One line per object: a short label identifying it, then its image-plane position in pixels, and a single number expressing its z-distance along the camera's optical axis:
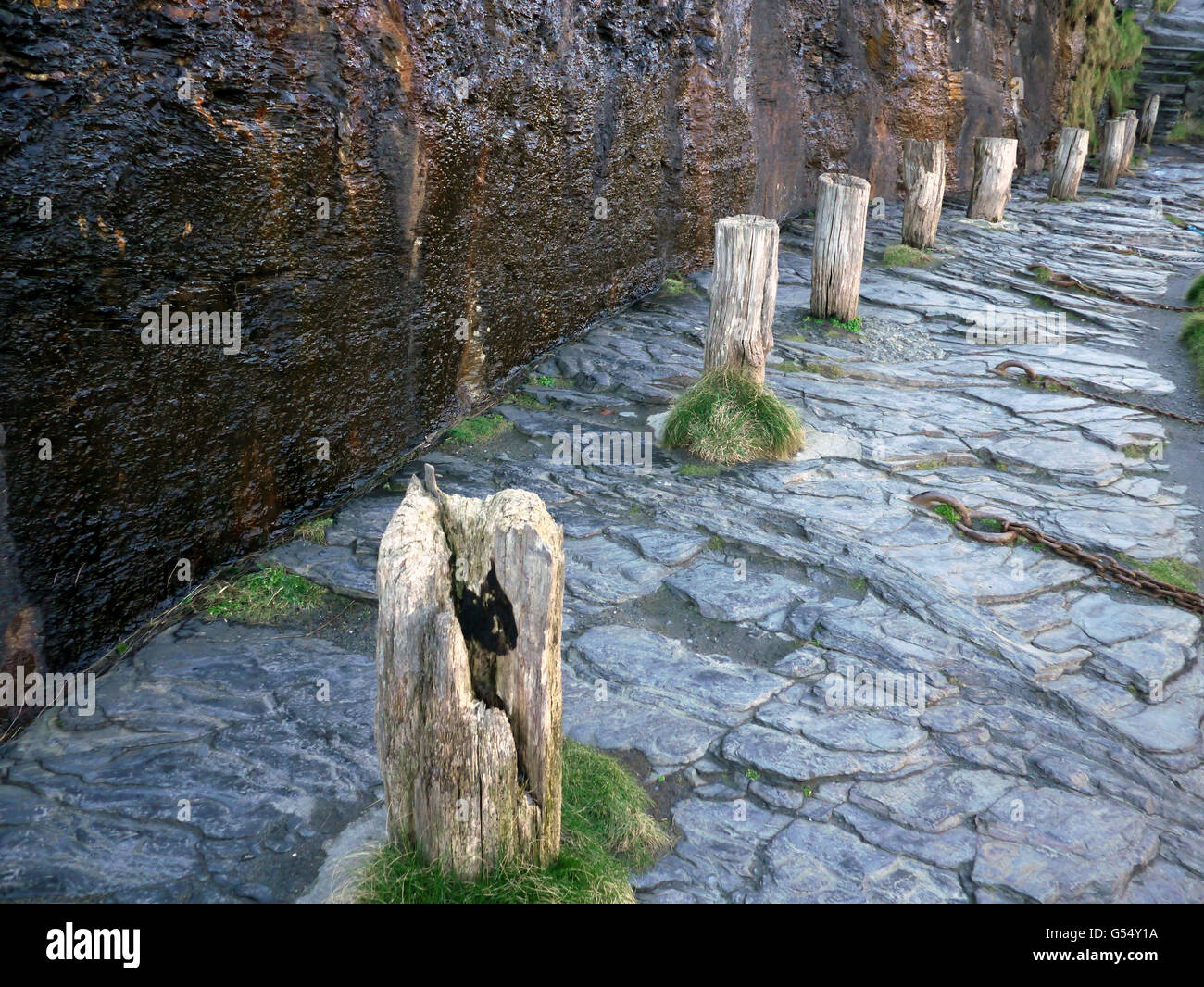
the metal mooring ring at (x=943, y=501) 5.71
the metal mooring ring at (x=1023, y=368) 7.75
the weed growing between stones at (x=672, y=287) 9.50
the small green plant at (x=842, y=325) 8.51
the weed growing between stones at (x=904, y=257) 10.45
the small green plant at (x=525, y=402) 7.21
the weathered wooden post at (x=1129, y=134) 15.96
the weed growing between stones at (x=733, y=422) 6.34
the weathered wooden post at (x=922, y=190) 10.11
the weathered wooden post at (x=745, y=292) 6.34
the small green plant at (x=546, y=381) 7.56
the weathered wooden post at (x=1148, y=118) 18.86
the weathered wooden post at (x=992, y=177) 11.66
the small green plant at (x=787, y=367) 7.77
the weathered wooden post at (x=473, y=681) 2.84
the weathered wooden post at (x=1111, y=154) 15.38
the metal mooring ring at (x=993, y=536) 5.46
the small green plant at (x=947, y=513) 5.74
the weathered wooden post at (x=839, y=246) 7.98
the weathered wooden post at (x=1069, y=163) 13.92
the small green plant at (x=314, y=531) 5.42
